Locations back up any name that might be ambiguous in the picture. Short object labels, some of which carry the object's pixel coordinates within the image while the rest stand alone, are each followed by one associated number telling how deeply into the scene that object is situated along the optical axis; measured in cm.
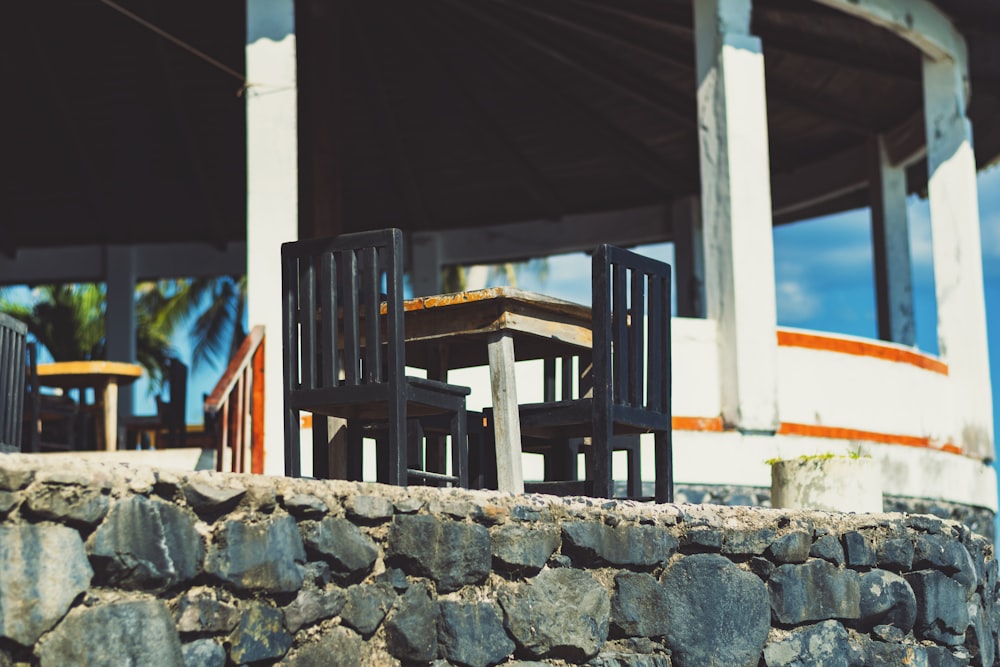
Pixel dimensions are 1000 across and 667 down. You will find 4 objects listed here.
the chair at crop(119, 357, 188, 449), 992
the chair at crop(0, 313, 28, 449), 559
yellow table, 856
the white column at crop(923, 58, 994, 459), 963
